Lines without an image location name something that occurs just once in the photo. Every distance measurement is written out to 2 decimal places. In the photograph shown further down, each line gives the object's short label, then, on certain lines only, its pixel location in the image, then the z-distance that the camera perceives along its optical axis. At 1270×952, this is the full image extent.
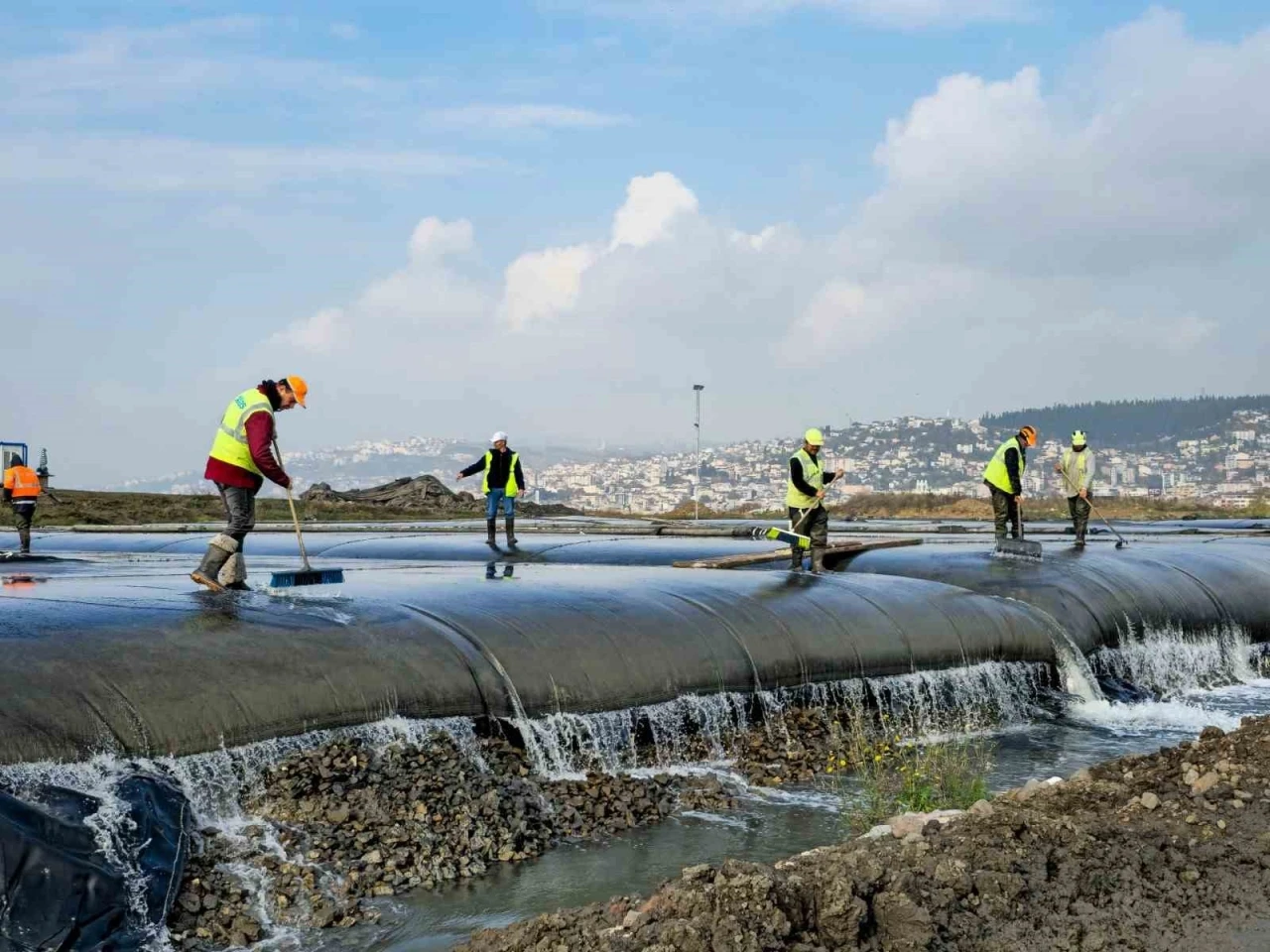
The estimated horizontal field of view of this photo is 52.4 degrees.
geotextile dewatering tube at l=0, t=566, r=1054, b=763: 8.51
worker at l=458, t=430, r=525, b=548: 22.33
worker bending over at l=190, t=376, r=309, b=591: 11.52
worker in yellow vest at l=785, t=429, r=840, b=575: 17.56
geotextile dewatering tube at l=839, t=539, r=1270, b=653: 16.75
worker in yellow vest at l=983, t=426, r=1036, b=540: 19.84
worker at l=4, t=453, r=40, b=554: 23.03
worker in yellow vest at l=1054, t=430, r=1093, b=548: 22.14
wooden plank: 18.80
